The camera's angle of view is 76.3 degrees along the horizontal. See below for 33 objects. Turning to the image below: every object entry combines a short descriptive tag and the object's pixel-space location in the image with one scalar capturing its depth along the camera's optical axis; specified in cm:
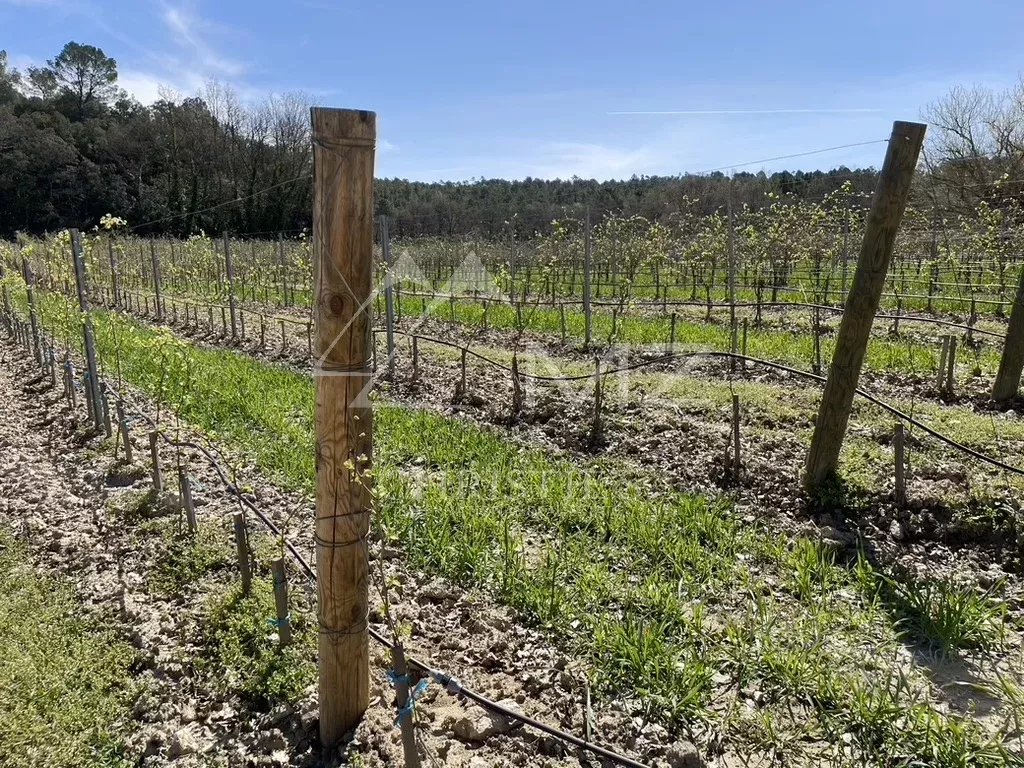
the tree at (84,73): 4581
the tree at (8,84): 4094
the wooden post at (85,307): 534
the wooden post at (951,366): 608
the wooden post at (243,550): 312
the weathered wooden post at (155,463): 418
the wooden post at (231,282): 1102
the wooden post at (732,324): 796
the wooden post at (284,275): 1510
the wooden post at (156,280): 1341
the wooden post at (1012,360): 573
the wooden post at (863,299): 380
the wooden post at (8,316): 1106
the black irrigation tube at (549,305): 1159
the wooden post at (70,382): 606
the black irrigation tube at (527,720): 203
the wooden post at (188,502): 366
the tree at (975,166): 1400
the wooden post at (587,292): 922
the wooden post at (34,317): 823
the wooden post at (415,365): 766
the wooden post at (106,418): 542
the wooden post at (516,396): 616
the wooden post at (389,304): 827
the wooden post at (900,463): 388
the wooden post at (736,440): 455
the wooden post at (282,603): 279
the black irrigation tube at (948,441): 362
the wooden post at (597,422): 548
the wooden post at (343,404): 201
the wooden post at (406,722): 202
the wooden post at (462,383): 684
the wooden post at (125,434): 469
